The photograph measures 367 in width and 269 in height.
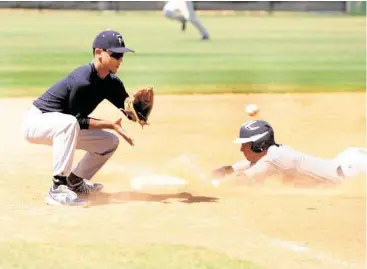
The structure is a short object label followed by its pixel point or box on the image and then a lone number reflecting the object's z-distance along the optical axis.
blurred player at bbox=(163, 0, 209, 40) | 45.69
